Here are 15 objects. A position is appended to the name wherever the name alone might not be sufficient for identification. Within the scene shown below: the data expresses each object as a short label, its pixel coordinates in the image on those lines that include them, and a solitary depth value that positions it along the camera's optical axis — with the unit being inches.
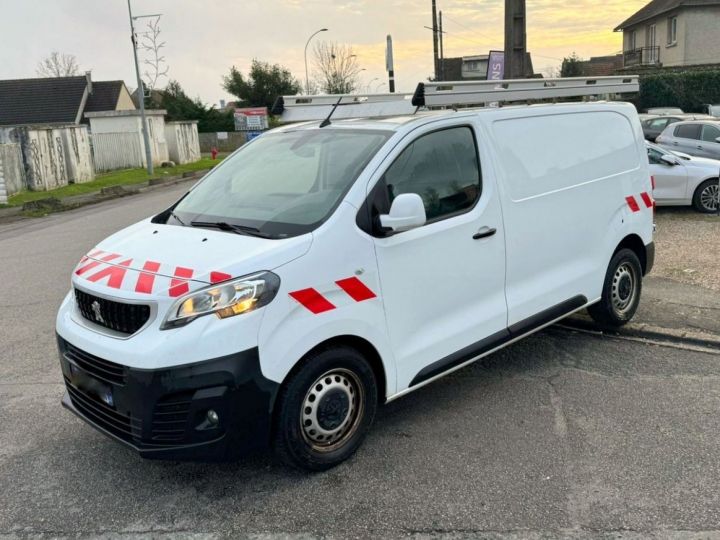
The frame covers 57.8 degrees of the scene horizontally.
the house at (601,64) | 2294.3
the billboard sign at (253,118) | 1967.3
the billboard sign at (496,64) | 437.1
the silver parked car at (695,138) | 596.7
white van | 122.5
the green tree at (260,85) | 2515.4
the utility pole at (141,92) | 1129.4
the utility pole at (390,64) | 514.2
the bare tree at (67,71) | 2805.1
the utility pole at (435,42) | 1028.5
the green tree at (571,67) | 2409.0
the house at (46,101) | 1866.4
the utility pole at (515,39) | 421.1
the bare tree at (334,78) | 2239.2
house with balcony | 1652.3
